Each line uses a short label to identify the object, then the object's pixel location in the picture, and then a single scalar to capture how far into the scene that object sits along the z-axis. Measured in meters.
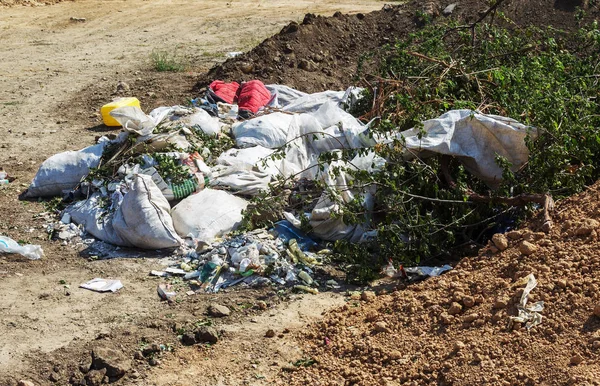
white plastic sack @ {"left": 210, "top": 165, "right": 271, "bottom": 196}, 6.31
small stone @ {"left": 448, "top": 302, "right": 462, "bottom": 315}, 4.42
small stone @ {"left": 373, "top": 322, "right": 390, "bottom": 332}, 4.50
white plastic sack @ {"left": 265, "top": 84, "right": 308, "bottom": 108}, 8.32
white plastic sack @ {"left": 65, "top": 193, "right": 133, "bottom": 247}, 6.09
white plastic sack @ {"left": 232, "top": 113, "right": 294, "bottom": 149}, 6.96
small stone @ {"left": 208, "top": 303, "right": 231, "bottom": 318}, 4.96
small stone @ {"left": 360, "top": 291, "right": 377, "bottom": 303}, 5.01
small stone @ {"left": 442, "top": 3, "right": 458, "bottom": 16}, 11.12
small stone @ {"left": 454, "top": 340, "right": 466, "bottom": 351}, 4.09
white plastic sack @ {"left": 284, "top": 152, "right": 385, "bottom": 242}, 5.79
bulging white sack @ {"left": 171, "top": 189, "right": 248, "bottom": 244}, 5.97
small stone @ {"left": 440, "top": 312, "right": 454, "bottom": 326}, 4.37
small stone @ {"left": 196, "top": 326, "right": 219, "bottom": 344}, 4.65
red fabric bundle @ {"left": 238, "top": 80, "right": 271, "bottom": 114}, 7.98
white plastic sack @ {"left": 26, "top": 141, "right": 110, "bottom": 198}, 6.73
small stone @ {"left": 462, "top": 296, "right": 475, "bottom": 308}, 4.43
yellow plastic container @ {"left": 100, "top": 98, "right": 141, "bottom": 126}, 8.53
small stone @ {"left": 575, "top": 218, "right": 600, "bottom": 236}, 4.61
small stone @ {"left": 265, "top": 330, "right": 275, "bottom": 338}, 4.72
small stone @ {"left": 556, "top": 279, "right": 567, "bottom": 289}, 4.24
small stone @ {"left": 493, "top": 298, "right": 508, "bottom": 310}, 4.27
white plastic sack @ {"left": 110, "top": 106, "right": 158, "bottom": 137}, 6.57
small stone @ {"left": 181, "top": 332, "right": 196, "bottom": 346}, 4.64
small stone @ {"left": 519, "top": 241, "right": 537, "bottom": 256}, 4.66
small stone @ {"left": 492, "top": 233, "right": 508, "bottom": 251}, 4.93
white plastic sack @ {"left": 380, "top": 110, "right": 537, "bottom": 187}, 5.62
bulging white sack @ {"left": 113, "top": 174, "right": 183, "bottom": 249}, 5.84
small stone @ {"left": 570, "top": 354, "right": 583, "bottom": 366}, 3.75
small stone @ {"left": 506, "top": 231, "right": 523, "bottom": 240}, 4.96
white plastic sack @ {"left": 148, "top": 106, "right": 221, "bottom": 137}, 7.01
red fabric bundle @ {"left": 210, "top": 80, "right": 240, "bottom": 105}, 8.33
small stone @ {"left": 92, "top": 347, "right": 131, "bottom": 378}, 4.34
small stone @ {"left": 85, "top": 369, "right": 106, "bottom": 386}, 4.29
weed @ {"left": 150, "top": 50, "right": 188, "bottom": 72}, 10.77
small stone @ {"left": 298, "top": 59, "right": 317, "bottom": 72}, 9.67
